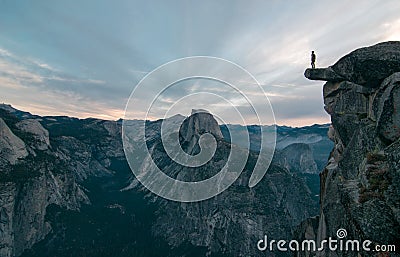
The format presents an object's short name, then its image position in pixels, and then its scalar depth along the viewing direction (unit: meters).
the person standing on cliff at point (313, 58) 33.42
